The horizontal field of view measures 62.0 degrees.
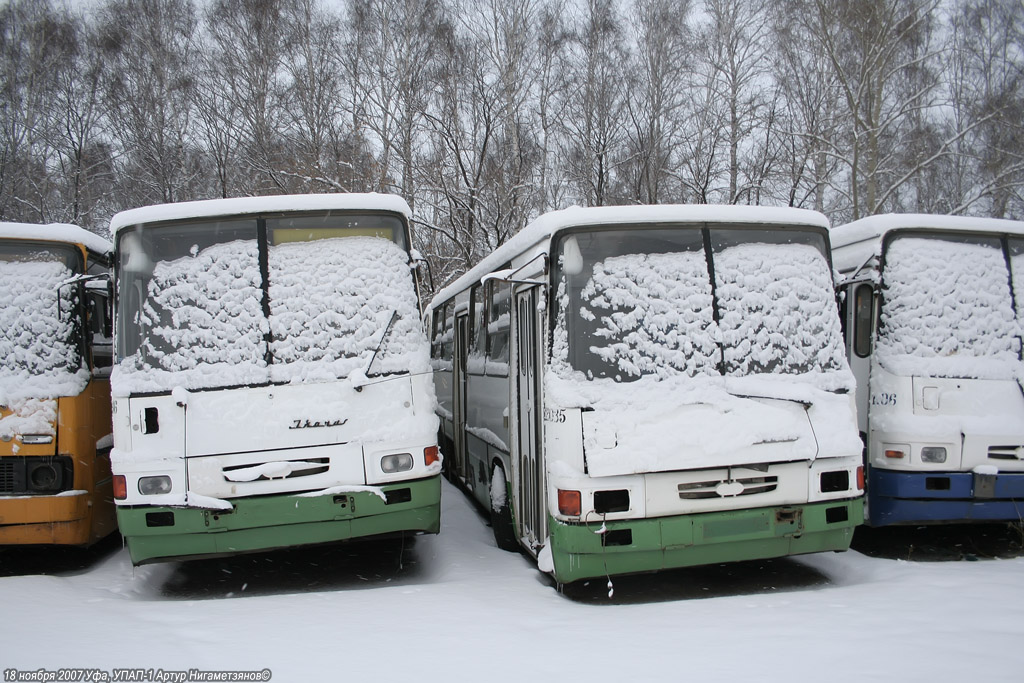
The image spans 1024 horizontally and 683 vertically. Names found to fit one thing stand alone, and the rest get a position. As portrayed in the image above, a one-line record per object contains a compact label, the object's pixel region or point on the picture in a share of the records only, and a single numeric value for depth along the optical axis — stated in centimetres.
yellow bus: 709
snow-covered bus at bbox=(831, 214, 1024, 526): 699
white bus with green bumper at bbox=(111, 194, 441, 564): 627
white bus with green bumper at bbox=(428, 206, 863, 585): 578
